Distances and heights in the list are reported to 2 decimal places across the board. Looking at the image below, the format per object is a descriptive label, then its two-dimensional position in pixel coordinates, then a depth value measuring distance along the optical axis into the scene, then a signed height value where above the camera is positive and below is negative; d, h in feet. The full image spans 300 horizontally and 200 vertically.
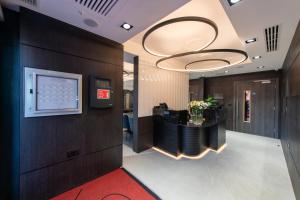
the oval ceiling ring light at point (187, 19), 5.97 +3.76
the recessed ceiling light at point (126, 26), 6.16 +3.57
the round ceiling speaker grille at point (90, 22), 5.98 +3.65
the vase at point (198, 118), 11.60 -1.65
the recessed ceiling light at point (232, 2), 4.64 +3.55
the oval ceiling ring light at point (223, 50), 8.53 +3.28
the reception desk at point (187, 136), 10.79 -3.26
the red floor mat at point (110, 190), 6.15 -4.67
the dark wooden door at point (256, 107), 16.49 -0.95
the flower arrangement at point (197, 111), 11.60 -1.01
